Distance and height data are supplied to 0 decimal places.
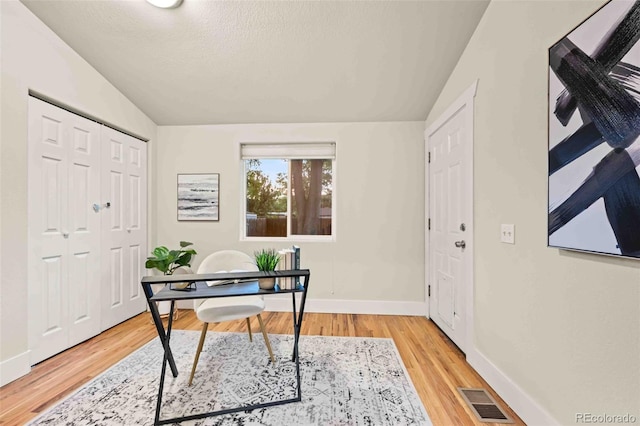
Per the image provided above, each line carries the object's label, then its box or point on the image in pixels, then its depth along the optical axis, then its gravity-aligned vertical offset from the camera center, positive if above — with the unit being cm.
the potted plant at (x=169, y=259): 293 -51
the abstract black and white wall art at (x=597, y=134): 100 +34
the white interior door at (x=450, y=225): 226 -10
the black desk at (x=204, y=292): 154 -49
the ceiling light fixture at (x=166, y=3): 195 +151
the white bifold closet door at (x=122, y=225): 278 -14
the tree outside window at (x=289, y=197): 350 +21
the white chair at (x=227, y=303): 194 -70
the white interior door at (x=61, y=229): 212 -15
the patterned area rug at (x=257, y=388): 155 -116
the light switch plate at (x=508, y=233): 168 -12
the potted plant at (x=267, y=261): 186 -33
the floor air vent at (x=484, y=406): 155 -116
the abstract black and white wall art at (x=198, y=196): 345 +21
